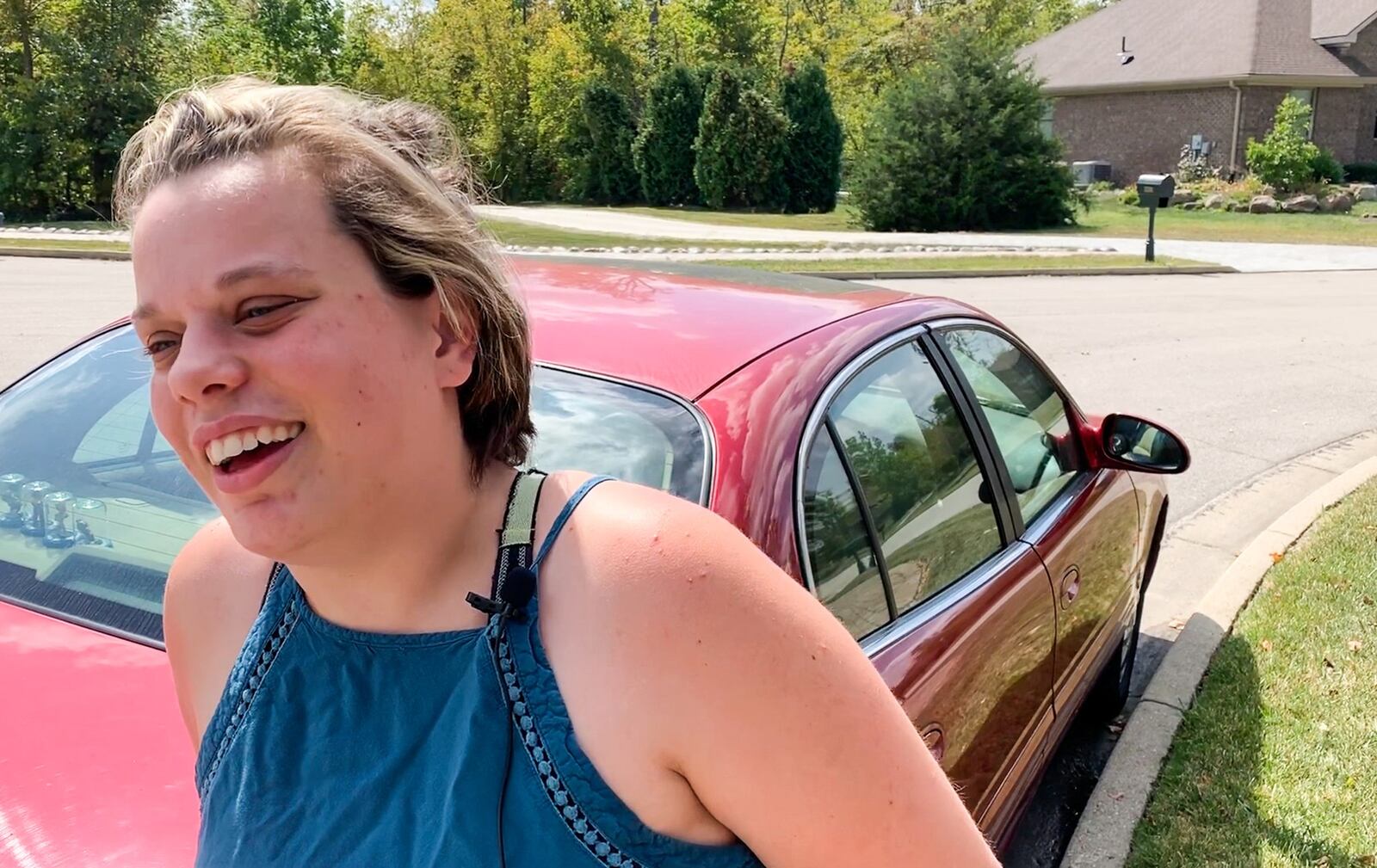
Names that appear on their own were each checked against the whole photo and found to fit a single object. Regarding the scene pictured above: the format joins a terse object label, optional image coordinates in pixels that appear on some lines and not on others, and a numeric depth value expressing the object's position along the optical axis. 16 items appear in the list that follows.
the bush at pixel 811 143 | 33.56
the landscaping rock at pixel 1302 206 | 30.44
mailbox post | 19.28
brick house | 35.91
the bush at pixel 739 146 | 33.53
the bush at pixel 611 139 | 38.31
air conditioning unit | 39.59
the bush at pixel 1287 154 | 31.19
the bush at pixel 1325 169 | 32.38
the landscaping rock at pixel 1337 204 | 30.53
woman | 1.16
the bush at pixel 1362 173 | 36.56
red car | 1.84
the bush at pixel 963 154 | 26.62
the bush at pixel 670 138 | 35.94
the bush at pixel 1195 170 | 36.19
